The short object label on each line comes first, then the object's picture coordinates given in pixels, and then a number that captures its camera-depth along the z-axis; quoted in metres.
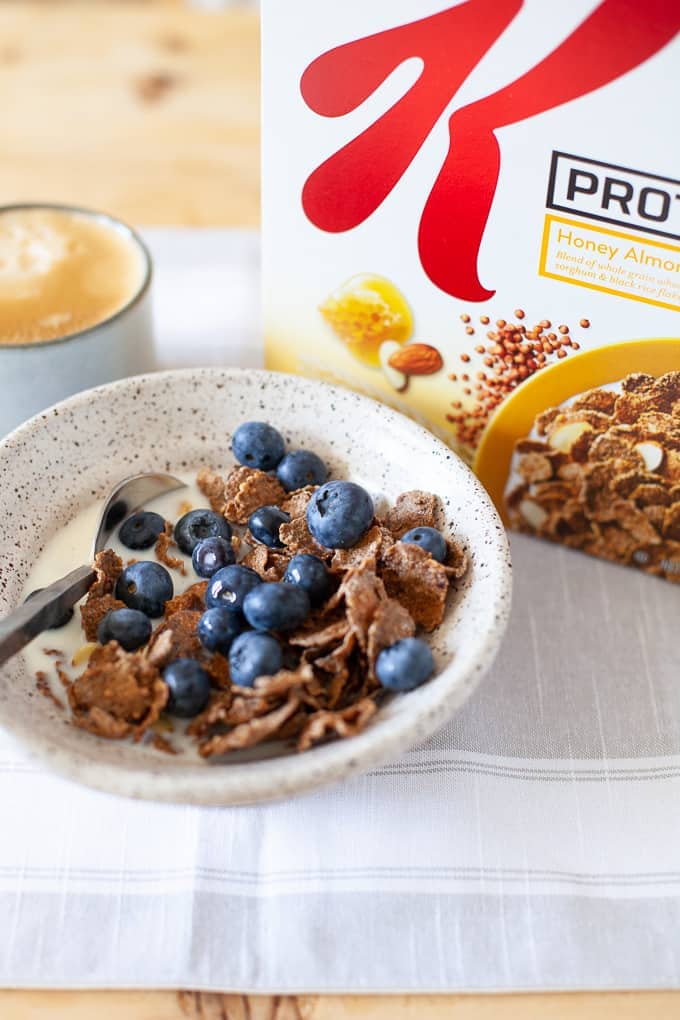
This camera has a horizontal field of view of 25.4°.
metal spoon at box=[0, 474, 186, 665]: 0.42
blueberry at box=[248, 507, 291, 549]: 0.46
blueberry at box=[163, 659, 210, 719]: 0.41
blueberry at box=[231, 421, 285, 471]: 0.48
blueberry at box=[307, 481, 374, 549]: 0.44
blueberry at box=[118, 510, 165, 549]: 0.47
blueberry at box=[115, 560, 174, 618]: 0.44
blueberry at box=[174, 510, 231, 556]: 0.46
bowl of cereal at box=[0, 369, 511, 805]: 0.40
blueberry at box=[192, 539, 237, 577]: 0.45
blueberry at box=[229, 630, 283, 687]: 0.41
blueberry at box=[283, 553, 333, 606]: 0.43
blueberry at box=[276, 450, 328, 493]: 0.48
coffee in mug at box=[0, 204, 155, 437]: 0.50
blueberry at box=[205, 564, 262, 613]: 0.43
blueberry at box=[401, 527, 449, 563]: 0.44
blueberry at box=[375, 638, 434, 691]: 0.41
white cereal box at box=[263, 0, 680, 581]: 0.42
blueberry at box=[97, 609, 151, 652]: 0.43
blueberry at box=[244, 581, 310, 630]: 0.42
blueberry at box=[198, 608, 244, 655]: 0.43
